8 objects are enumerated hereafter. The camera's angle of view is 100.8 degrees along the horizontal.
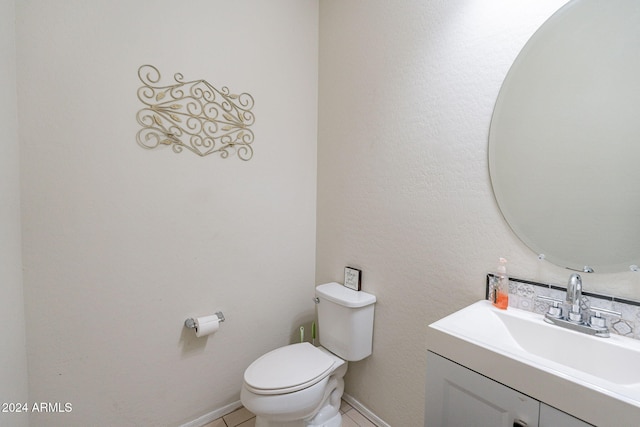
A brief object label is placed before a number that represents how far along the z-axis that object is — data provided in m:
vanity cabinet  0.62
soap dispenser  1.00
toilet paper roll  1.45
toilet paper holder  1.47
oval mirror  0.81
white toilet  1.24
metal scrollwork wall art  1.33
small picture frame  1.65
